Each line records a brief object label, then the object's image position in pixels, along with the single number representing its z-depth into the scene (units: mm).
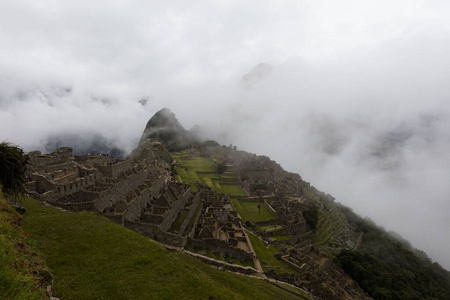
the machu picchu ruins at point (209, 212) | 23172
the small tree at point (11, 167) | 11281
